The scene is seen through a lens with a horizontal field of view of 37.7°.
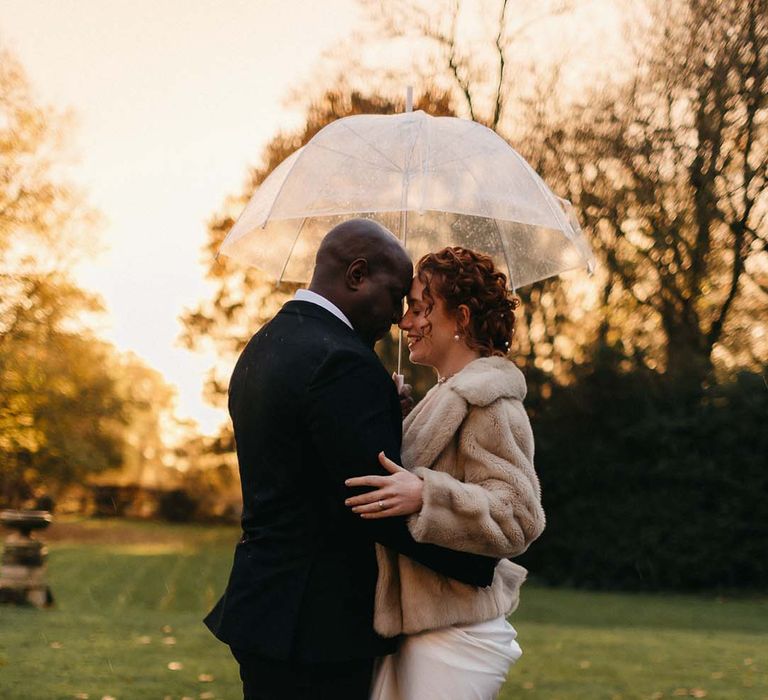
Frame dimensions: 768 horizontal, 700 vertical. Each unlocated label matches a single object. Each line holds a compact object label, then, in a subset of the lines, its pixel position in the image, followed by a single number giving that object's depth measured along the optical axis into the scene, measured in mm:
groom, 2928
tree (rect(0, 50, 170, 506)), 25438
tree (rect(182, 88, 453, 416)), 24703
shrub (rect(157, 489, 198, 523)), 37825
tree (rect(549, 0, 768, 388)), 19797
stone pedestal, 13789
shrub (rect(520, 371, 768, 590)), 18188
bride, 2971
